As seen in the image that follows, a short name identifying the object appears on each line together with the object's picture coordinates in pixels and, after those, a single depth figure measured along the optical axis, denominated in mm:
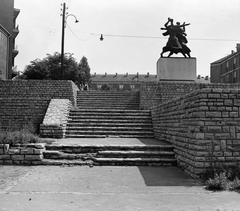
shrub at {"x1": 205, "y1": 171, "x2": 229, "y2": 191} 5238
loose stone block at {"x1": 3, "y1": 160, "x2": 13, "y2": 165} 7652
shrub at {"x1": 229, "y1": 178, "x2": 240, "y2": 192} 5188
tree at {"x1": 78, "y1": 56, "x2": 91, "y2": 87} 28175
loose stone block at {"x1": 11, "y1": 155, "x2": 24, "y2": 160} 7680
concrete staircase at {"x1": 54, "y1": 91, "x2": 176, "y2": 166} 7730
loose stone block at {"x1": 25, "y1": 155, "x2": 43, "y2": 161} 7645
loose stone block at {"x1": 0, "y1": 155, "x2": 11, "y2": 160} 7664
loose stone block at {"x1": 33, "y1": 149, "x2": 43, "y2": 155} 7689
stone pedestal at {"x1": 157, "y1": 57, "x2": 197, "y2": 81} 19078
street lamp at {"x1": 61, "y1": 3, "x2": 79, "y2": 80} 21567
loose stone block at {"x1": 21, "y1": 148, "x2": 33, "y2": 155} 7680
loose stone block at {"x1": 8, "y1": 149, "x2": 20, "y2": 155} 7668
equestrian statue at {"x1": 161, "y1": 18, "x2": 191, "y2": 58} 19278
